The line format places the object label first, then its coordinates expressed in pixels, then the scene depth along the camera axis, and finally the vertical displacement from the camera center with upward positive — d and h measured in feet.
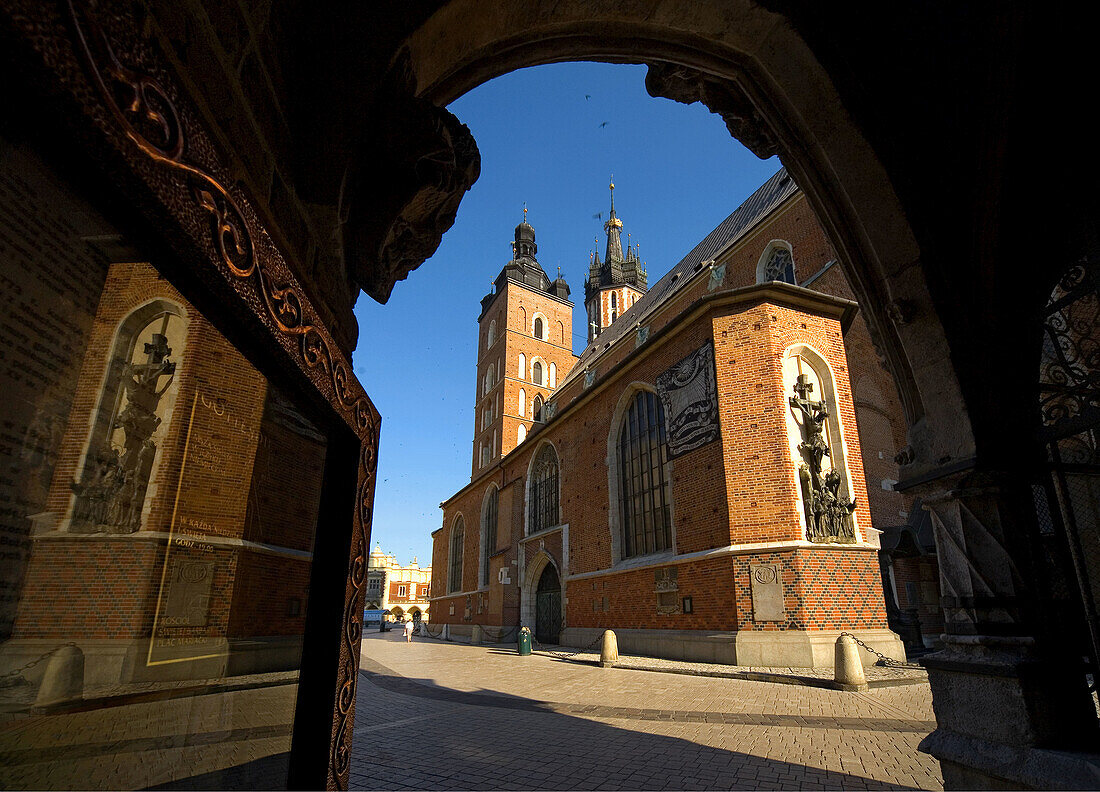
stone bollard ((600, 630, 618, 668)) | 39.45 -4.84
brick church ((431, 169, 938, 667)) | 35.99 +8.15
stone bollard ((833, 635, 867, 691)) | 26.35 -3.92
